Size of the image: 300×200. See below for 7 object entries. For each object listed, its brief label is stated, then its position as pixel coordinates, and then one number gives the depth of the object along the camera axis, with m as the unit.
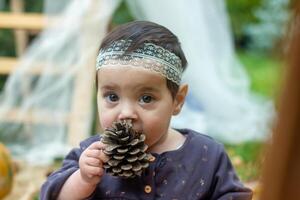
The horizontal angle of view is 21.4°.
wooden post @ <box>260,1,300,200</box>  0.61
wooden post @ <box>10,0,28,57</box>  4.08
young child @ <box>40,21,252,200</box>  1.52
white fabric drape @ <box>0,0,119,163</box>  3.65
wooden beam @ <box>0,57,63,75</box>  3.73
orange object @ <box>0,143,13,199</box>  2.54
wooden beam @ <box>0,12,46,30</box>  3.89
